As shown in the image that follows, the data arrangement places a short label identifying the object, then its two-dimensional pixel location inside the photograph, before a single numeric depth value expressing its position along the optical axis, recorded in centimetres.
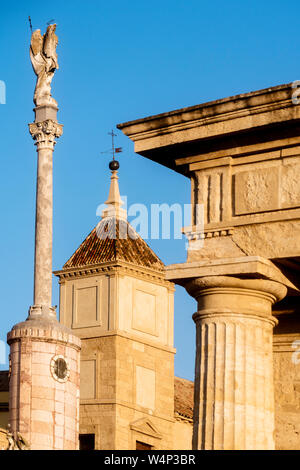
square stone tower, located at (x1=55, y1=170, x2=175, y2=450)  5478
